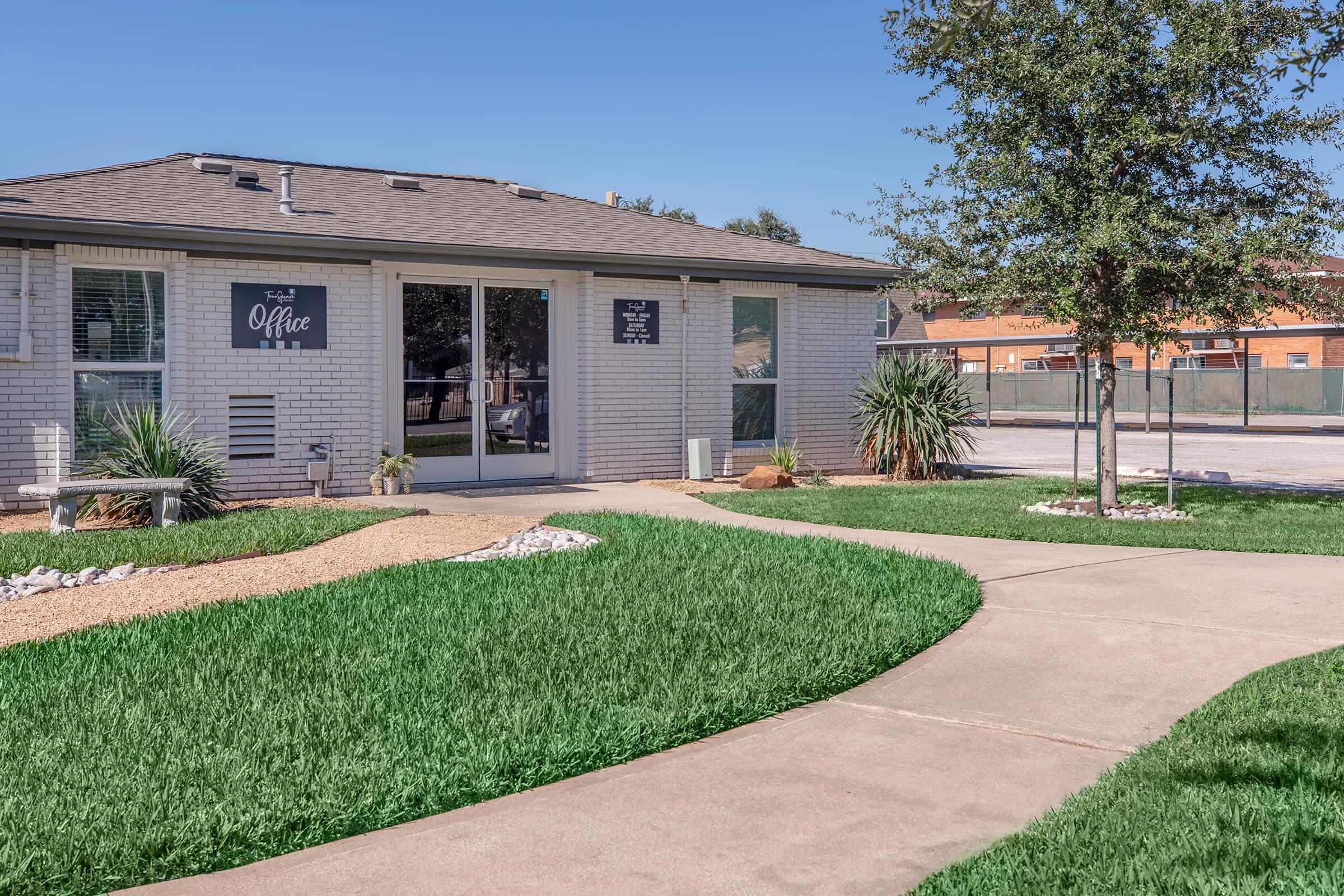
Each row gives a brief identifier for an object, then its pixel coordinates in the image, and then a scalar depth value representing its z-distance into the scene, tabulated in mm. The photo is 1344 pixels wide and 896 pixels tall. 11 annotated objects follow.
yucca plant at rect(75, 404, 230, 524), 11453
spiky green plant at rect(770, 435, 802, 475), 15922
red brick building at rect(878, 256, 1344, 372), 47312
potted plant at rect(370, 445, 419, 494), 13641
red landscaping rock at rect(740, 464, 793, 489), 15203
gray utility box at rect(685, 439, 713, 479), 15938
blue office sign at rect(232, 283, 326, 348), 13258
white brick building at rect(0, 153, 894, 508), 12477
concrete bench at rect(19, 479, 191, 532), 10516
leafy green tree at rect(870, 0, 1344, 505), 10852
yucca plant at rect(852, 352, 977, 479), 16125
